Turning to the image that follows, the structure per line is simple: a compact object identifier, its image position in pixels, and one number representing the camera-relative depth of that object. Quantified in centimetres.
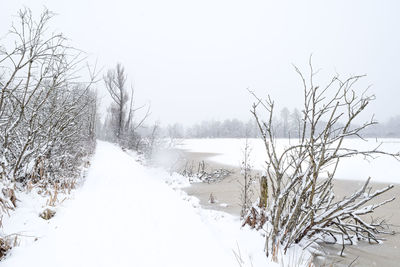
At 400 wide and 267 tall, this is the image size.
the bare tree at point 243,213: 551
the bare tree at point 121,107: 2693
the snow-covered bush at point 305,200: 308
